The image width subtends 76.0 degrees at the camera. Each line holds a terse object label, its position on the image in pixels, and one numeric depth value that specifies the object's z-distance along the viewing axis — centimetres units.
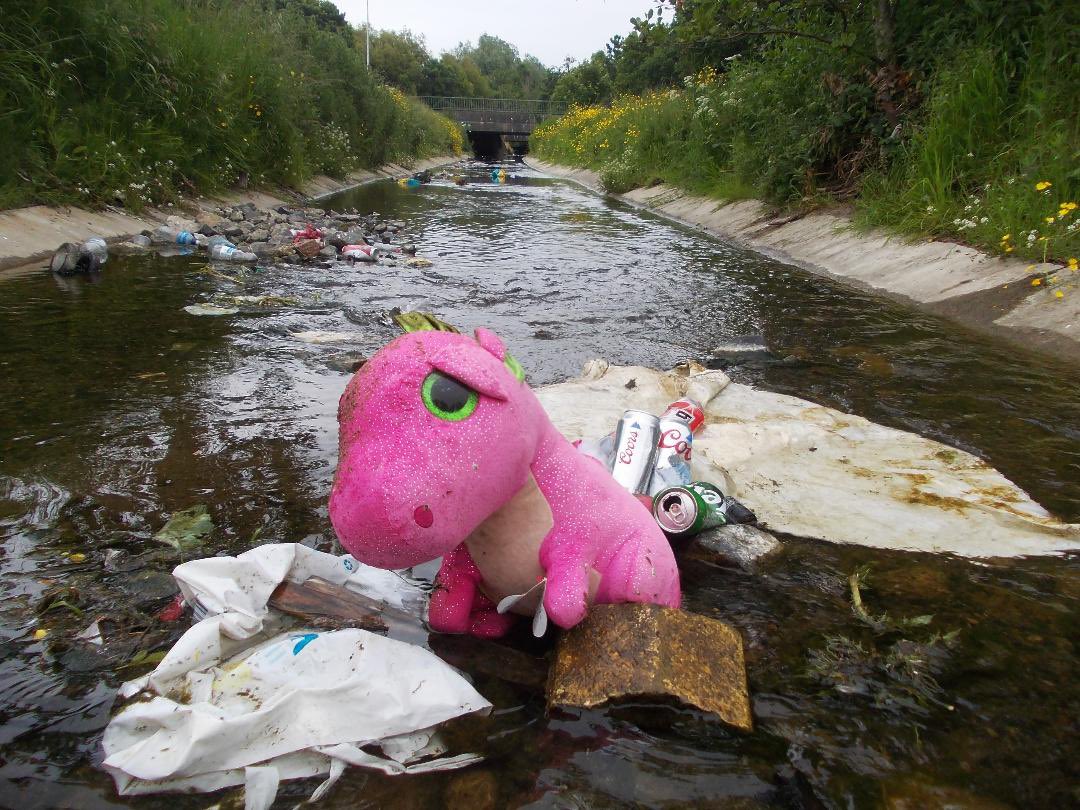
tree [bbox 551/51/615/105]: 5216
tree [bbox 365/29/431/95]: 6725
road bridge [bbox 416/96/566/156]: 5834
